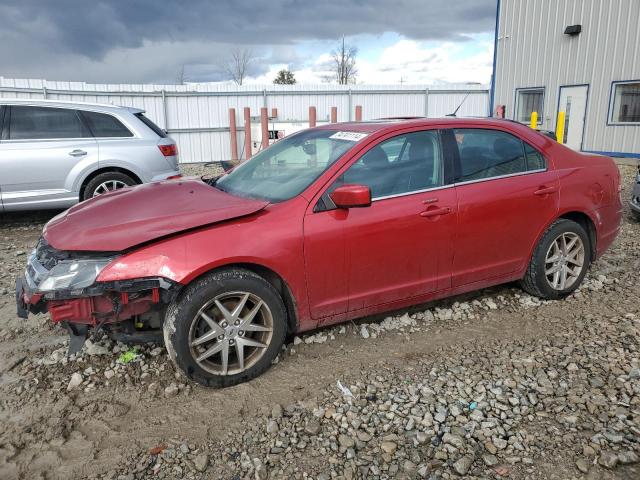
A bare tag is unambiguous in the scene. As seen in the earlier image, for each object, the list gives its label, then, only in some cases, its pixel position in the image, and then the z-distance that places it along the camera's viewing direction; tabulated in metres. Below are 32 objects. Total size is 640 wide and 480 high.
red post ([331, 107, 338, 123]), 16.27
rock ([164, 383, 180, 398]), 3.15
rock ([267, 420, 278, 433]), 2.80
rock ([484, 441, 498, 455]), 2.60
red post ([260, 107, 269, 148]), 14.91
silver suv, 6.86
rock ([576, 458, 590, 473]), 2.45
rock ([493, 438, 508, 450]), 2.62
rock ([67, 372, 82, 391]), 3.24
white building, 13.38
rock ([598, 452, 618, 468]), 2.47
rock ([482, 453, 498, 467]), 2.51
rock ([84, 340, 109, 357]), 3.61
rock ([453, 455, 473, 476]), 2.46
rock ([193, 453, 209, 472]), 2.52
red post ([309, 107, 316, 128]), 14.94
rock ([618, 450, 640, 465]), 2.48
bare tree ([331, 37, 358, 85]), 47.34
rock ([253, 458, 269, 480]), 2.46
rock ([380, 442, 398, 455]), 2.62
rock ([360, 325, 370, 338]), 3.88
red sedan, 2.98
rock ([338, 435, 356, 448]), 2.67
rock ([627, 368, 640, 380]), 3.21
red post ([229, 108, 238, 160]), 17.03
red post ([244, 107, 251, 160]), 15.61
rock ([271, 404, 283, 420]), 2.91
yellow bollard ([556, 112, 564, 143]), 14.59
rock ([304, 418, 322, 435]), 2.78
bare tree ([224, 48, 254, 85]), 43.00
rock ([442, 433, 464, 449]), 2.65
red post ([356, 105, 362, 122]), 16.44
